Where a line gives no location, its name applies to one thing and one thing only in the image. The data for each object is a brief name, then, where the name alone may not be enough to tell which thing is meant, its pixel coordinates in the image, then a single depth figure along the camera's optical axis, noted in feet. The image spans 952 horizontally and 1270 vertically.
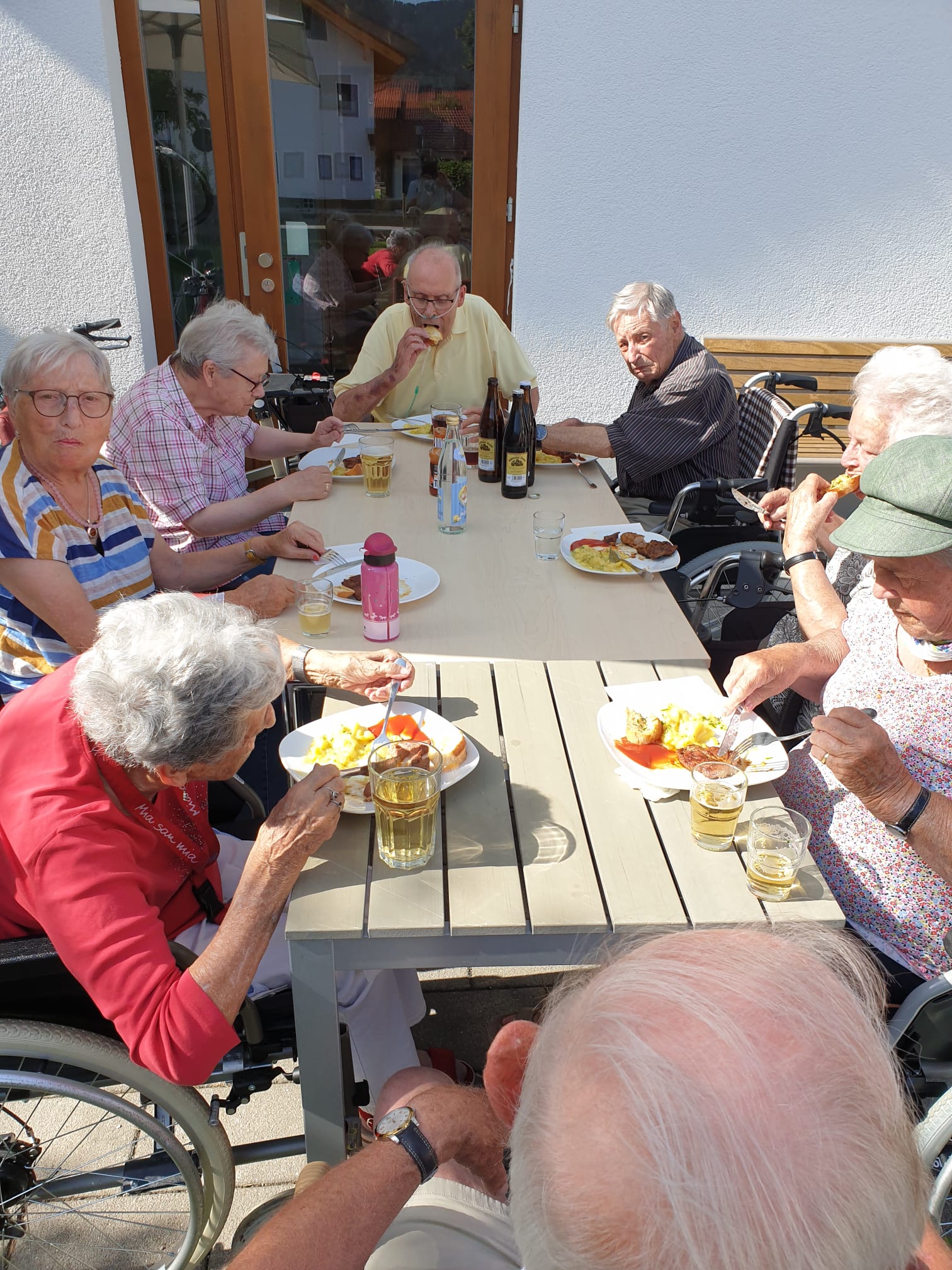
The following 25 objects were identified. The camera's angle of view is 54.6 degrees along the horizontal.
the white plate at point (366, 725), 5.30
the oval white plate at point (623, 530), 8.29
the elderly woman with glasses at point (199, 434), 9.87
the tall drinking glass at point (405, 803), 4.71
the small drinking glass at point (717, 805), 4.91
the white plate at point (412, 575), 7.83
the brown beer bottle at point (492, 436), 11.03
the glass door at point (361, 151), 16.70
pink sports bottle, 6.68
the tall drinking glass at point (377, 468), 10.12
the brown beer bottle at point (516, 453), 10.28
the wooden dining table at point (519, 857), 4.51
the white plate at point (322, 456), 11.29
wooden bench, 18.22
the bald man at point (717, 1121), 2.30
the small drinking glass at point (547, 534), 8.77
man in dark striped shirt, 11.50
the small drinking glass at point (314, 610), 7.04
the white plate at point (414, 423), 12.66
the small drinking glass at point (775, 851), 4.69
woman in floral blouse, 5.09
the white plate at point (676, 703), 5.35
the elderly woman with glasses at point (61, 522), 7.06
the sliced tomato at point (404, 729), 5.61
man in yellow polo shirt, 12.87
